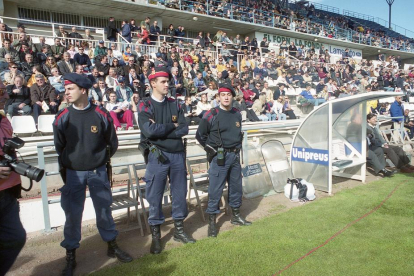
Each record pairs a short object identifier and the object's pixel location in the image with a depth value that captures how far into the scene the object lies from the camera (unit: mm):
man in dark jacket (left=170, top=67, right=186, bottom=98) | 11755
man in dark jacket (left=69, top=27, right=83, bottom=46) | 12108
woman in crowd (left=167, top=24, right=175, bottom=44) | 16959
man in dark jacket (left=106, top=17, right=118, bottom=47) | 14727
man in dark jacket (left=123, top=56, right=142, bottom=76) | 11379
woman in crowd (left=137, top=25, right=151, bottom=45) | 14698
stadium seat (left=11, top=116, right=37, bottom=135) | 7567
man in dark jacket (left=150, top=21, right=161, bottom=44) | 16250
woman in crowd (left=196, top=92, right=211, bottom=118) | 10805
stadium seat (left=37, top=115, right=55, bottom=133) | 7837
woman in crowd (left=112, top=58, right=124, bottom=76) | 10838
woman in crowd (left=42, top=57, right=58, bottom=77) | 9664
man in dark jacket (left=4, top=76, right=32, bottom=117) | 8000
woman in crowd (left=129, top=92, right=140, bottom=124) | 9430
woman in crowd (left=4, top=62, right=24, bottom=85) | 8406
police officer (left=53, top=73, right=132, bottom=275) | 3340
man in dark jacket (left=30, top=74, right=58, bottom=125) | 8227
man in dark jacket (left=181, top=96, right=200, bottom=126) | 10264
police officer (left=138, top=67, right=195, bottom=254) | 3748
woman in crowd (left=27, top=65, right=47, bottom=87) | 8883
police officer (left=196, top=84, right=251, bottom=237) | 4391
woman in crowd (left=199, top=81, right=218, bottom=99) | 11805
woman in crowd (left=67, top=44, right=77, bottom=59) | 10695
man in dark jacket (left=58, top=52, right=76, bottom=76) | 9929
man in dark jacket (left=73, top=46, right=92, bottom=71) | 10514
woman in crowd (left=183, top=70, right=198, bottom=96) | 12516
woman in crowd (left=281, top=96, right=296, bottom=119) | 13574
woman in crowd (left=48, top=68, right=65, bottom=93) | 9133
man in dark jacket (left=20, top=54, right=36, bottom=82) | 9080
